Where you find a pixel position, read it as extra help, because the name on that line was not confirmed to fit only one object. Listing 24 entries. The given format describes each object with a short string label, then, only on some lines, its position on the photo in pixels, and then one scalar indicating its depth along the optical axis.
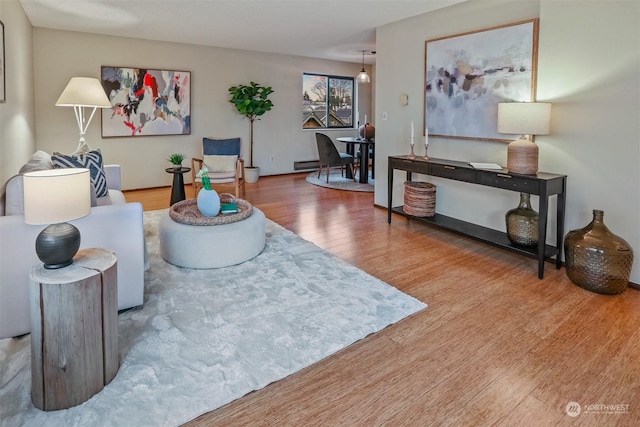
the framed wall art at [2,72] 3.24
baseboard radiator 8.23
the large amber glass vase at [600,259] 2.71
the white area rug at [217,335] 1.68
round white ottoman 3.11
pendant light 7.45
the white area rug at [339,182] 6.63
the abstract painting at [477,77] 3.44
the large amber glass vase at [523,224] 3.25
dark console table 3.02
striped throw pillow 3.29
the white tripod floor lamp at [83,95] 4.20
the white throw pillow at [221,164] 5.80
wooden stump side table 1.59
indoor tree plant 6.95
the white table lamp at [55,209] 1.63
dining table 7.00
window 8.20
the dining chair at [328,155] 6.95
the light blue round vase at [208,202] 3.33
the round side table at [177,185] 5.10
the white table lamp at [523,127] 3.07
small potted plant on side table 5.14
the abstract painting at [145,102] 6.01
